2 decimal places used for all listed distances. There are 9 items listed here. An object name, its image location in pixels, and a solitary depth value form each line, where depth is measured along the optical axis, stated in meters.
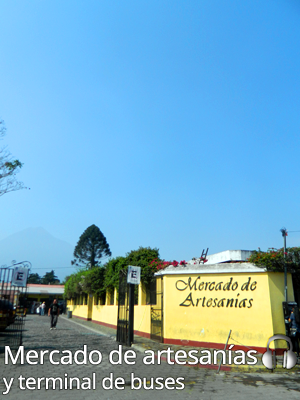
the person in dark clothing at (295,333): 9.73
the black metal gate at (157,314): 13.34
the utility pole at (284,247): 11.09
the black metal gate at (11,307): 10.17
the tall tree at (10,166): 13.01
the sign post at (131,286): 12.27
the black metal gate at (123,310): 12.83
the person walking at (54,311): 19.16
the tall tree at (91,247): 65.19
